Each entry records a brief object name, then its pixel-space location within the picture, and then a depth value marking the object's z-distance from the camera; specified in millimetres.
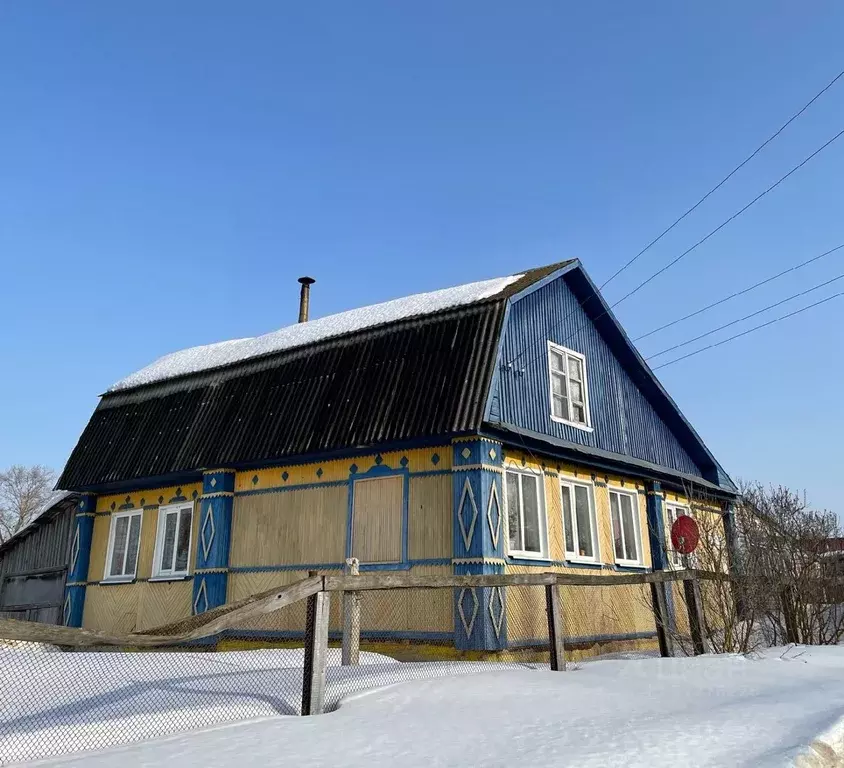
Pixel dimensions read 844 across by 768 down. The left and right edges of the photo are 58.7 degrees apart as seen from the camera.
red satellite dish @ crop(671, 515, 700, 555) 11773
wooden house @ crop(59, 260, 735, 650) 12242
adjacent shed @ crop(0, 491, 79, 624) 19062
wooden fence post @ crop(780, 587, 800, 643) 11531
